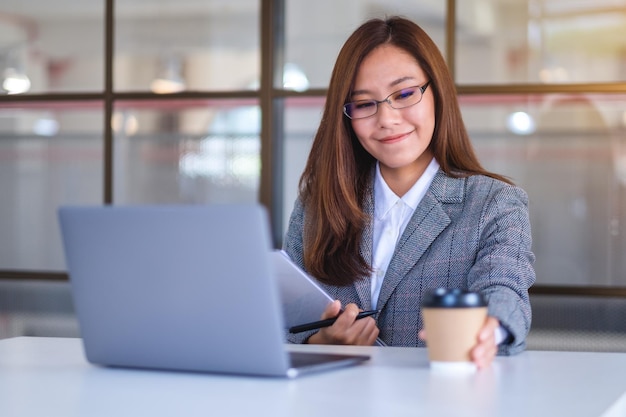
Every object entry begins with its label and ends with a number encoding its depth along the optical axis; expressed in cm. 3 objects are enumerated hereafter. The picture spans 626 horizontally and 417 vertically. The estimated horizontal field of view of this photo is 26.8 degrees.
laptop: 147
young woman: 227
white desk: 136
